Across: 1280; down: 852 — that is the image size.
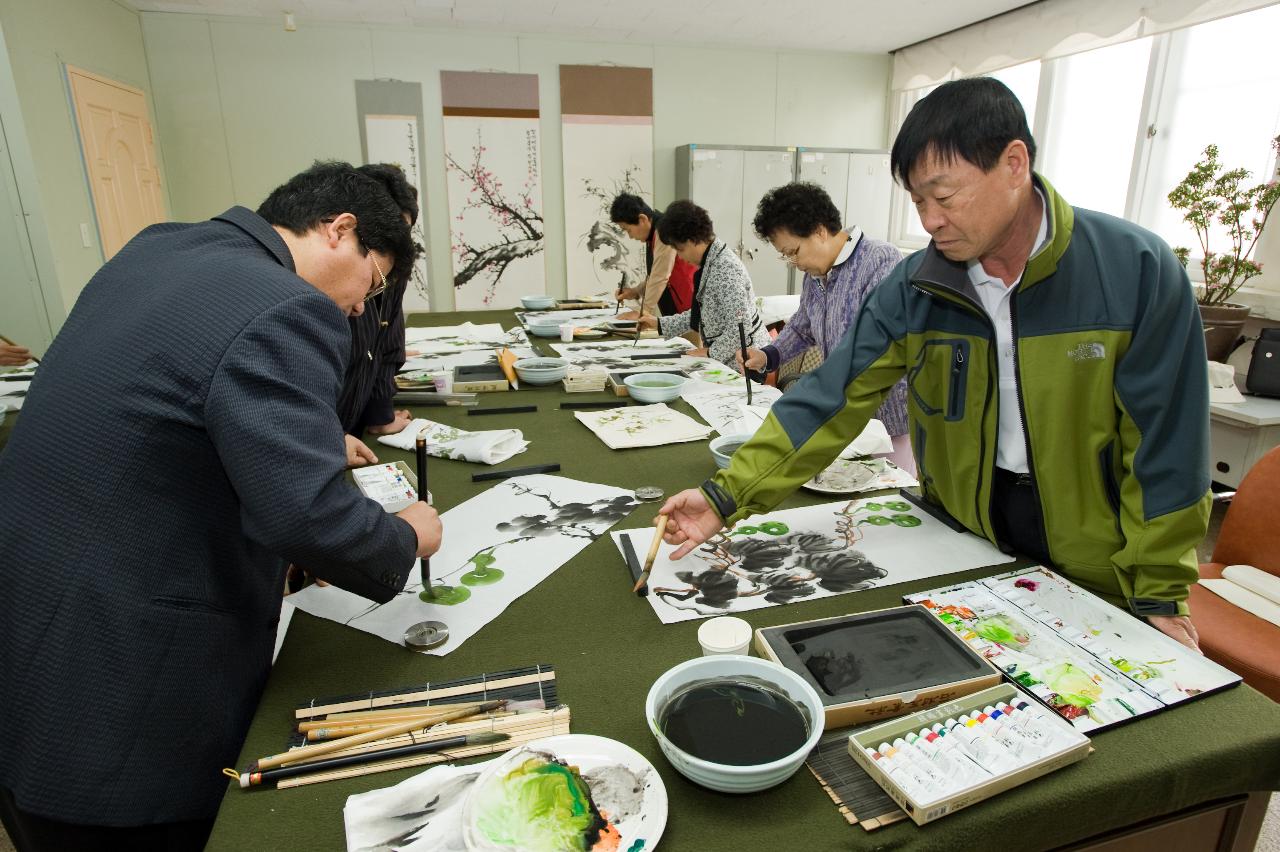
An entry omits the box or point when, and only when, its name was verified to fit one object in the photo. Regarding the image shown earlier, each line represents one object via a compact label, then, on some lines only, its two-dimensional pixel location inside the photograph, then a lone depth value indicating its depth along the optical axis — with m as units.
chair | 1.54
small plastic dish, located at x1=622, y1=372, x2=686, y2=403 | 2.25
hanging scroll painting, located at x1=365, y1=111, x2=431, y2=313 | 5.84
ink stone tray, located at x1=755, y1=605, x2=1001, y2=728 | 0.81
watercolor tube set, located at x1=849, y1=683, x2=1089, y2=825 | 0.69
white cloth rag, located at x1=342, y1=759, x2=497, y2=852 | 0.67
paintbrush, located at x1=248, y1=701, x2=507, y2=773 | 0.76
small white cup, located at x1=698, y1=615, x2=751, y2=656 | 0.87
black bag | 3.26
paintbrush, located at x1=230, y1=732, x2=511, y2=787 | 0.74
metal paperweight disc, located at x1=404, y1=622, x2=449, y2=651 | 0.98
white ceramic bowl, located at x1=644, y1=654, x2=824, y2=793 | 0.68
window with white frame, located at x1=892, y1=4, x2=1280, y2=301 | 3.94
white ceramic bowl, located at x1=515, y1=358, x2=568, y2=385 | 2.53
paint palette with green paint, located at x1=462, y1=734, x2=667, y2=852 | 0.66
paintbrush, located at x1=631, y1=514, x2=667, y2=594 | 1.10
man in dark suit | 0.82
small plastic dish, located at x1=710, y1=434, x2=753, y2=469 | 1.58
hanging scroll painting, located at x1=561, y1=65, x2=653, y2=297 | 6.16
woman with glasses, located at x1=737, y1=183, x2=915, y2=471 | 2.56
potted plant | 3.47
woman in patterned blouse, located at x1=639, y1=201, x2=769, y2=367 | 3.49
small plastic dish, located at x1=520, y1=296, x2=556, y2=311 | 4.49
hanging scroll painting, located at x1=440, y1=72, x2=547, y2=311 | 5.95
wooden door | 4.49
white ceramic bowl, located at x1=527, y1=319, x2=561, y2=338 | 3.65
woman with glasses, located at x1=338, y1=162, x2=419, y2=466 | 1.79
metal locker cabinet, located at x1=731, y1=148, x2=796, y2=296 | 6.27
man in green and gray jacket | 1.08
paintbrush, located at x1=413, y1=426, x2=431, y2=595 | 1.14
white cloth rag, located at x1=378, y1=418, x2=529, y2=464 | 1.74
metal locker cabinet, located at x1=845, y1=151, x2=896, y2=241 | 6.51
